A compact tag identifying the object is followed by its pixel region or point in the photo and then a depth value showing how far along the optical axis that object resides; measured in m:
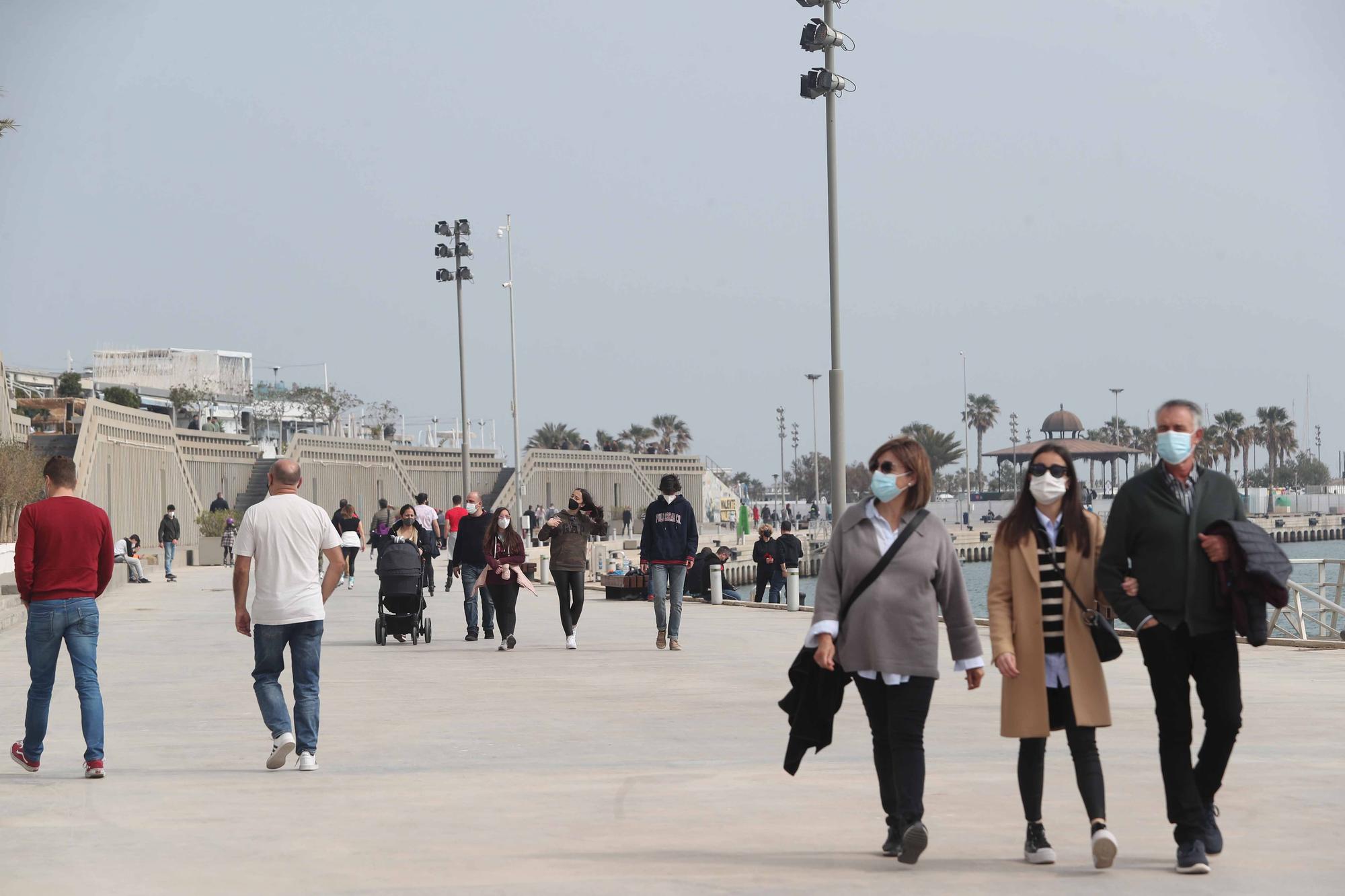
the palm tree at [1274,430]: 171.75
